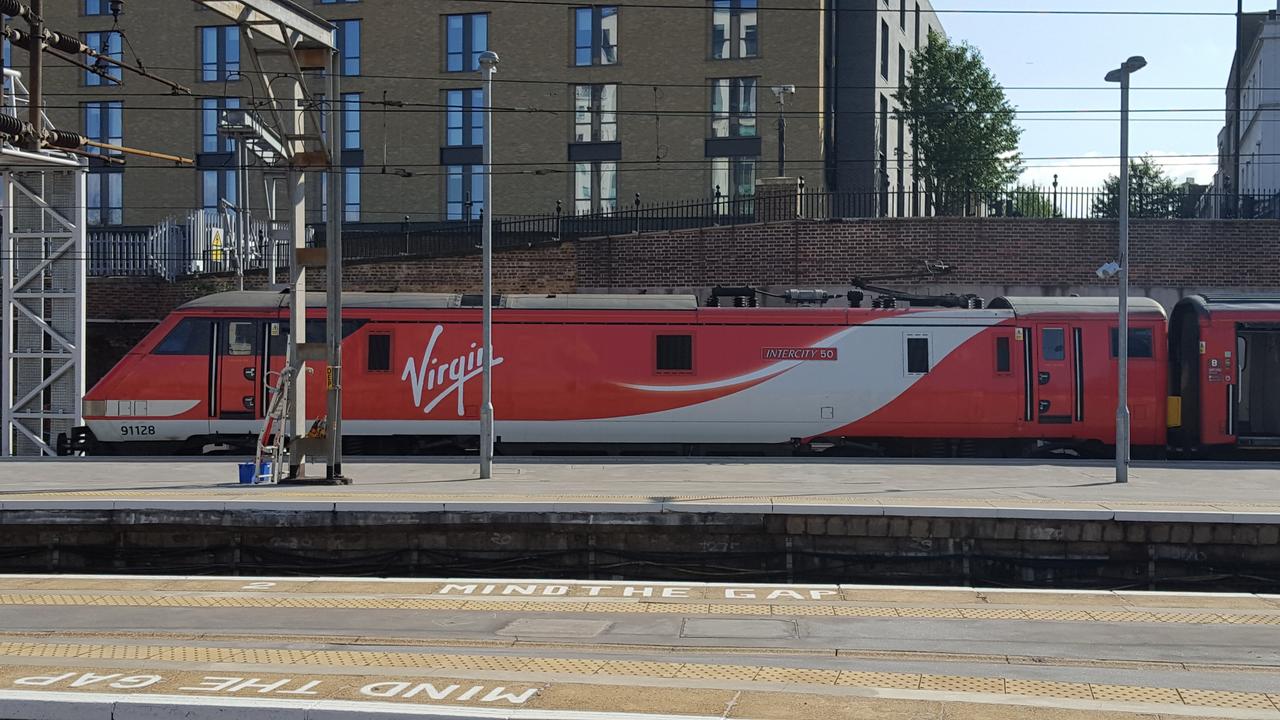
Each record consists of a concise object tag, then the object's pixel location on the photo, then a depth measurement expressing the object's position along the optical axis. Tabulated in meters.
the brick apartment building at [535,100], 46.69
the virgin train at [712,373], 24.33
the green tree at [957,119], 48.59
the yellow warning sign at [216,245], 36.28
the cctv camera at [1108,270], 31.20
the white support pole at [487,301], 20.98
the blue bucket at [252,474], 19.64
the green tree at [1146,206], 33.84
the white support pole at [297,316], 20.14
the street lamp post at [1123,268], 19.98
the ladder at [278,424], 20.17
